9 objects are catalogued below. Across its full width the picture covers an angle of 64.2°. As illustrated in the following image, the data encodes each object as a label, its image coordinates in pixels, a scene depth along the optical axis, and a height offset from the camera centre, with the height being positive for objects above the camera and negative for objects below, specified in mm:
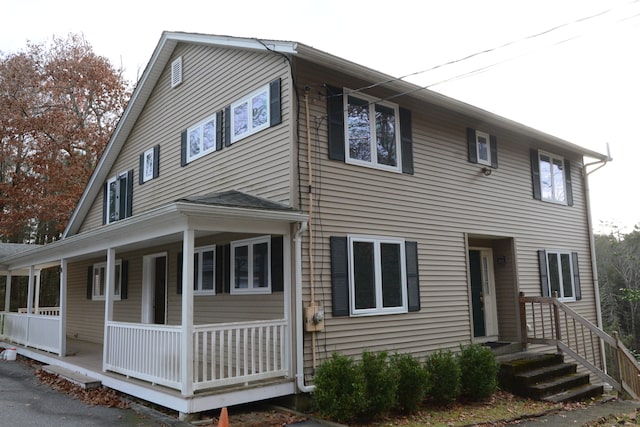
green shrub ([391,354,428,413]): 7391 -1522
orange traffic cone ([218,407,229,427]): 5167 -1382
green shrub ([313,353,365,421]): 6680 -1440
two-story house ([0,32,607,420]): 7562 +922
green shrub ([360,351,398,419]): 6848 -1456
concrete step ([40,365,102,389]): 8678 -1615
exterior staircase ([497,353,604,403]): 9320 -1979
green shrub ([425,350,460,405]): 7996 -1562
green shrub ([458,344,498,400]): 8453 -1588
